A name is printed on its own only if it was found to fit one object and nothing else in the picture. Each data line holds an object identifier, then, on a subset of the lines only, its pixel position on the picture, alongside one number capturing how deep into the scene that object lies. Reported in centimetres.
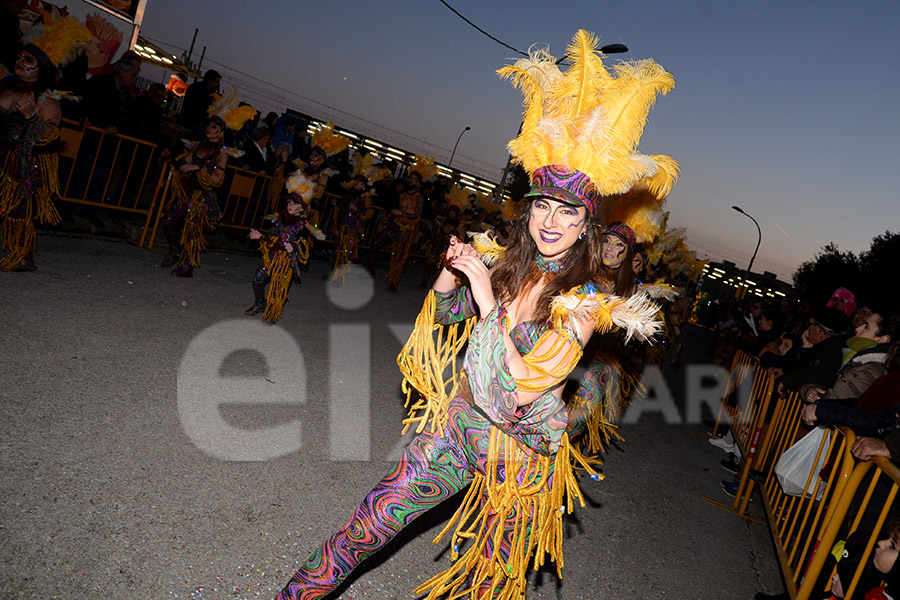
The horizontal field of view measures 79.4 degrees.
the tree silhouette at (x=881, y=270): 2847
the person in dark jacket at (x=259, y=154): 995
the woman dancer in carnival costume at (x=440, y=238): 1184
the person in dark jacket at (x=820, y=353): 472
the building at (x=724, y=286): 4719
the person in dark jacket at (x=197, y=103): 950
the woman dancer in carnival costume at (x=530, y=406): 204
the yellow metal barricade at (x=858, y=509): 267
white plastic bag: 379
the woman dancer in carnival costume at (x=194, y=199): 683
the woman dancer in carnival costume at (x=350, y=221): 991
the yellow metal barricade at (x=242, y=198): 949
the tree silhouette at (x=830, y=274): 3391
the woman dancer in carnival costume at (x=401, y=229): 1066
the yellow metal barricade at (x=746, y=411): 532
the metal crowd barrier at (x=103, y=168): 711
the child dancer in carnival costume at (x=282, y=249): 623
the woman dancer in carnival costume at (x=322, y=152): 695
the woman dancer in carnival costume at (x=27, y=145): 499
